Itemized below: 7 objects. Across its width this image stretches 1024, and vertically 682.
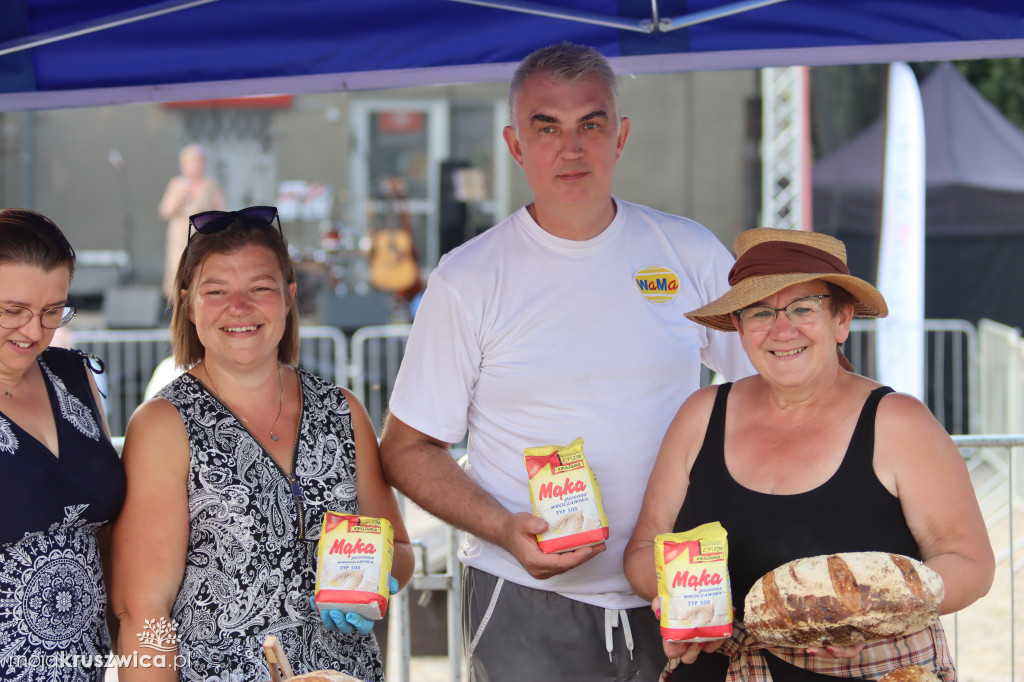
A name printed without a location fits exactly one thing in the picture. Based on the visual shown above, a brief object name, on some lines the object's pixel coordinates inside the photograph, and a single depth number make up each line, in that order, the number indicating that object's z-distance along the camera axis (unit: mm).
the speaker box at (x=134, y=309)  9797
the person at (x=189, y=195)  11266
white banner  7879
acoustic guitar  12891
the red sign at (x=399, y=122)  14508
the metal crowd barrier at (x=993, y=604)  5141
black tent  9547
